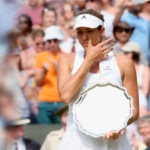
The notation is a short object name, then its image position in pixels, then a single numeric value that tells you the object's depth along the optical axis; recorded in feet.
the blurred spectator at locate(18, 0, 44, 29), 58.54
